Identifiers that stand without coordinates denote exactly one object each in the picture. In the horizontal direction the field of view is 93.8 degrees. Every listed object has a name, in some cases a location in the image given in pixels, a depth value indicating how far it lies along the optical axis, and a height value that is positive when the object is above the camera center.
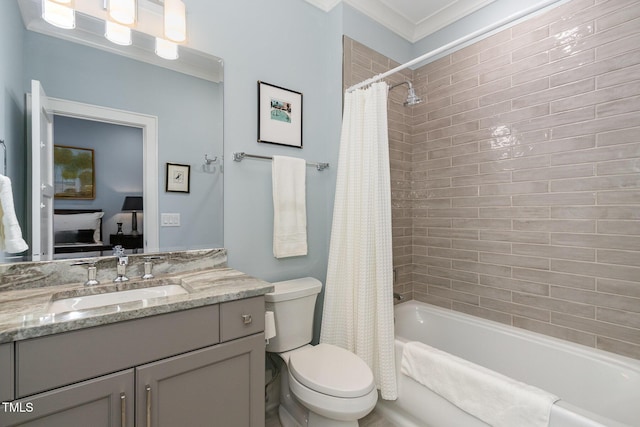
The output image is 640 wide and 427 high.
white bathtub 1.43 -0.92
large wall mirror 1.23 +0.38
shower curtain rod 1.28 +0.87
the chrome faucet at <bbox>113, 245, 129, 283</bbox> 1.36 -0.24
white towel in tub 1.22 -0.81
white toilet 1.36 -0.79
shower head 1.81 +0.69
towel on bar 1.91 +0.04
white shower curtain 1.71 -0.20
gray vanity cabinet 0.86 -0.53
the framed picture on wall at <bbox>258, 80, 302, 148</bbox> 1.89 +0.65
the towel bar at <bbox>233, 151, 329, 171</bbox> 1.75 +0.35
